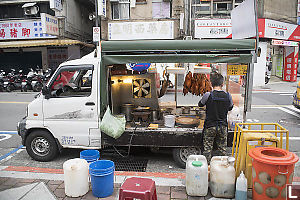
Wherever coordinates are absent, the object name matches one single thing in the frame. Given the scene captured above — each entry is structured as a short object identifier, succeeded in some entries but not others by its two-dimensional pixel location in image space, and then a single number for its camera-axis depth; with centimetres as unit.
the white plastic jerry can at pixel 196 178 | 396
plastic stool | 346
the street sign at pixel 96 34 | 1483
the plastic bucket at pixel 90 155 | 492
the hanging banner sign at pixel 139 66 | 663
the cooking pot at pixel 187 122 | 568
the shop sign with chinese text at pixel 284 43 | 2044
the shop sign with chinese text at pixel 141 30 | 1864
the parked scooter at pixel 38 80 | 1778
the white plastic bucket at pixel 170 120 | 577
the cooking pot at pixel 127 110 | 670
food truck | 511
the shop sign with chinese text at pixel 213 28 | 1894
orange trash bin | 344
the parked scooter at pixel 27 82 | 1789
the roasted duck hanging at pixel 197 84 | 718
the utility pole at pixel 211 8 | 1924
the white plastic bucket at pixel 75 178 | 407
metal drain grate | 559
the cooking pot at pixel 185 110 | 712
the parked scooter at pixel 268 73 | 2177
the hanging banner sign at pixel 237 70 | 556
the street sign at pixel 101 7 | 1725
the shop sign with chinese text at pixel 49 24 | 1636
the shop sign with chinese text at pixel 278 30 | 1945
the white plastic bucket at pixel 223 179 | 396
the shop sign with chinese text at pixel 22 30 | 1958
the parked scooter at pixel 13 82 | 1808
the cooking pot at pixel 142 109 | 675
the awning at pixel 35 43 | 1825
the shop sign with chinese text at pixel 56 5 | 1642
